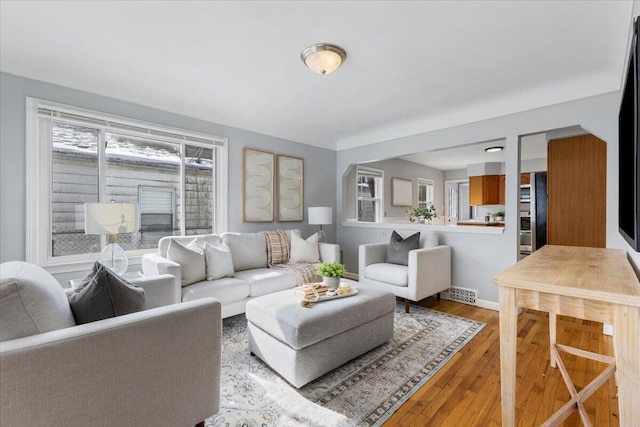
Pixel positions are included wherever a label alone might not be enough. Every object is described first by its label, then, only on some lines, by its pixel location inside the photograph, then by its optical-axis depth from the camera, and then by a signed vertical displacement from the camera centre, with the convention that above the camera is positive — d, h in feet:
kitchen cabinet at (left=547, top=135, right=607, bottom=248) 12.37 +0.94
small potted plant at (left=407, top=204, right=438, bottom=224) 14.62 -0.13
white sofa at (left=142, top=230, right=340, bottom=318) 8.41 -2.17
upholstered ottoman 5.88 -2.62
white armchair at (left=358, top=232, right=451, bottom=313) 10.23 -2.19
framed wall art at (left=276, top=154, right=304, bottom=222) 14.17 +1.24
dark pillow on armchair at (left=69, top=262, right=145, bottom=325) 4.09 -1.25
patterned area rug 5.18 -3.64
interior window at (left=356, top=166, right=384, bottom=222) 18.89 +1.28
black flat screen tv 3.41 +0.89
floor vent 11.43 -3.32
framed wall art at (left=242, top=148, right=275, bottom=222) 12.92 +1.28
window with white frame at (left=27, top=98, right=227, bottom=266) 8.33 +1.21
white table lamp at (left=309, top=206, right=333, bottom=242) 13.87 -0.16
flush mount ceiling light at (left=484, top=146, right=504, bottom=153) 17.19 +3.83
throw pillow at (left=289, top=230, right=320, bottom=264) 12.23 -1.62
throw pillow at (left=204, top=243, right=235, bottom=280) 9.49 -1.65
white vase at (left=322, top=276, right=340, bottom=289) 7.73 -1.86
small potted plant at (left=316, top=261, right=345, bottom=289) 7.70 -1.62
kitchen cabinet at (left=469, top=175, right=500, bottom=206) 21.62 +1.63
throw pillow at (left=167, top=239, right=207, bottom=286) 8.86 -1.50
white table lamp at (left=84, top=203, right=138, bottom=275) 6.97 -0.26
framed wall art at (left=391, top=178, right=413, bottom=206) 20.86 +1.53
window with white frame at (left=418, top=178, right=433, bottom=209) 24.22 +1.74
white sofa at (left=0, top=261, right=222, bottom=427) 3.09 -1.84
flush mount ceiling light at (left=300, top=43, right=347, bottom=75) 6.97 +3.86
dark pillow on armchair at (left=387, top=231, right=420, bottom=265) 11.62 -1.41
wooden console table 3.24 -1.14
